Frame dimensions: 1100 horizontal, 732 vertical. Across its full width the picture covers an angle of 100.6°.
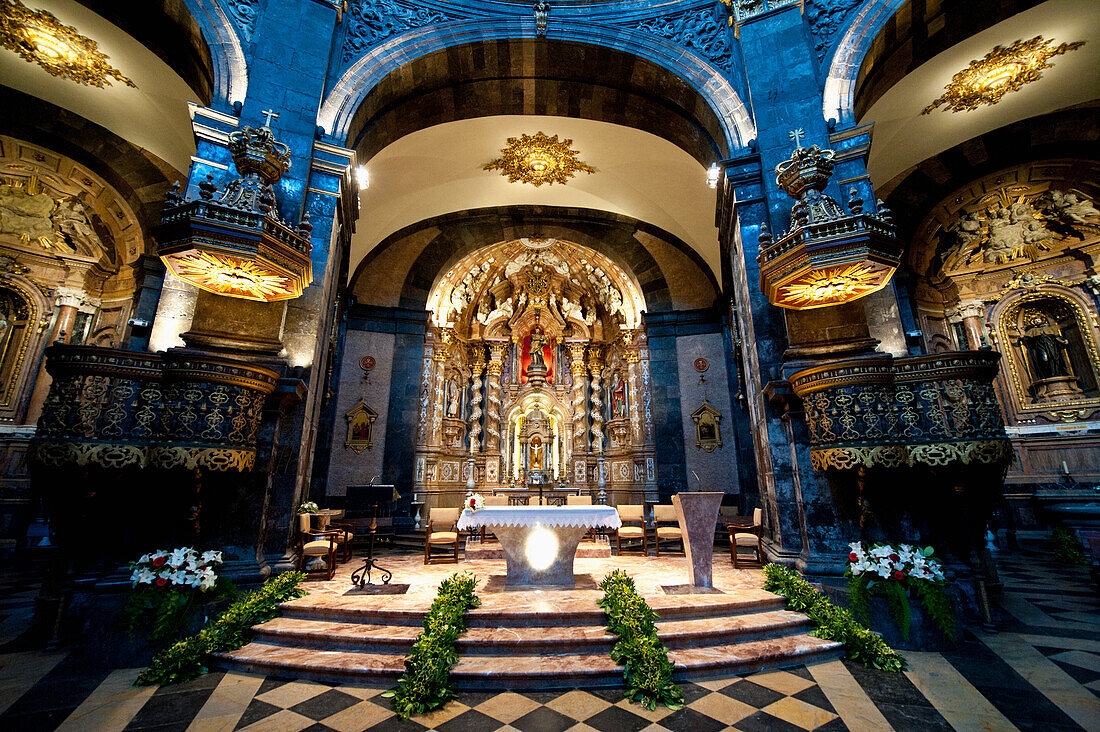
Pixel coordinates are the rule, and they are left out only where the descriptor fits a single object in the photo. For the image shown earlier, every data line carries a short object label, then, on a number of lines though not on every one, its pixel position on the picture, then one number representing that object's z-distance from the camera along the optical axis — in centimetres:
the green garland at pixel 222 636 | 327
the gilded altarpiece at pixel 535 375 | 1203
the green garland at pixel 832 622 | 346
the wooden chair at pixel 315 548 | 523
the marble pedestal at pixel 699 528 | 493
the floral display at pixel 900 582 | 373
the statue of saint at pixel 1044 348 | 1056
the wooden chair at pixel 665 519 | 683
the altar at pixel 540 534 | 514
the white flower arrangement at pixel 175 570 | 378
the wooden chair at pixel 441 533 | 672
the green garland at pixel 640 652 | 294
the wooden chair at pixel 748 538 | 596
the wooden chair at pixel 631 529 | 700
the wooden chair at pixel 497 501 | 838
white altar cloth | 511
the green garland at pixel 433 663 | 288
